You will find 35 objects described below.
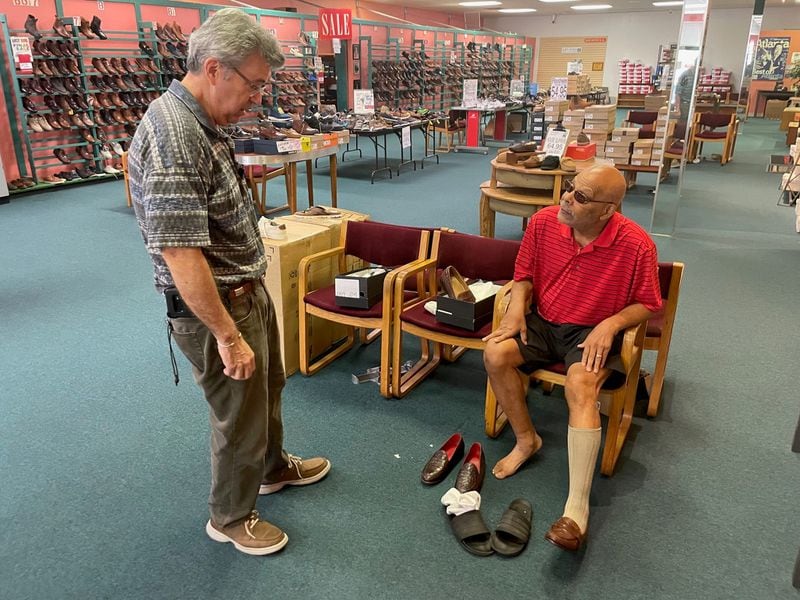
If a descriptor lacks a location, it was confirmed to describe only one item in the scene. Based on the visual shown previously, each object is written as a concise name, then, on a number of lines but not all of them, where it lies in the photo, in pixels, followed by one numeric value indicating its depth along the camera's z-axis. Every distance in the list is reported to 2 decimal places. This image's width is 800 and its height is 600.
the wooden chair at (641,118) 9.15
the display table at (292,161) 5.66
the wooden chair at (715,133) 9.70
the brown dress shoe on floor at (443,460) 2.44
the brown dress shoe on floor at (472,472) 2.34
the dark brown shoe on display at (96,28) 8.00
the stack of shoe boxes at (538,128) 8.25
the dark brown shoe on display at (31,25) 7.41
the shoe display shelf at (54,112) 7.64
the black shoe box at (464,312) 2.73
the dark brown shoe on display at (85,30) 7.96
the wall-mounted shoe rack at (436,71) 14.62
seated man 2.23
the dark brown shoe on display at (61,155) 8.06
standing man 1.48
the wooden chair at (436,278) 2.82
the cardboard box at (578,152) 5.37
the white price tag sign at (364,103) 8.79
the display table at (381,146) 8.64
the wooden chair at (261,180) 6.56
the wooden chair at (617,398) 2.33
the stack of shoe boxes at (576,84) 16.53
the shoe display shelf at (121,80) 8.34
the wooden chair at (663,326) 2.70
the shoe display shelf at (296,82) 11.21
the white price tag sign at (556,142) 5.06
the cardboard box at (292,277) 3.09
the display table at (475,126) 11.37
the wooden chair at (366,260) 3.00
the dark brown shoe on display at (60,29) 7.68
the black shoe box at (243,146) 5.74
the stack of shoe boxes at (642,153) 7.19
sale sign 10.40
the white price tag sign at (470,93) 11.18
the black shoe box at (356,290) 3.00
